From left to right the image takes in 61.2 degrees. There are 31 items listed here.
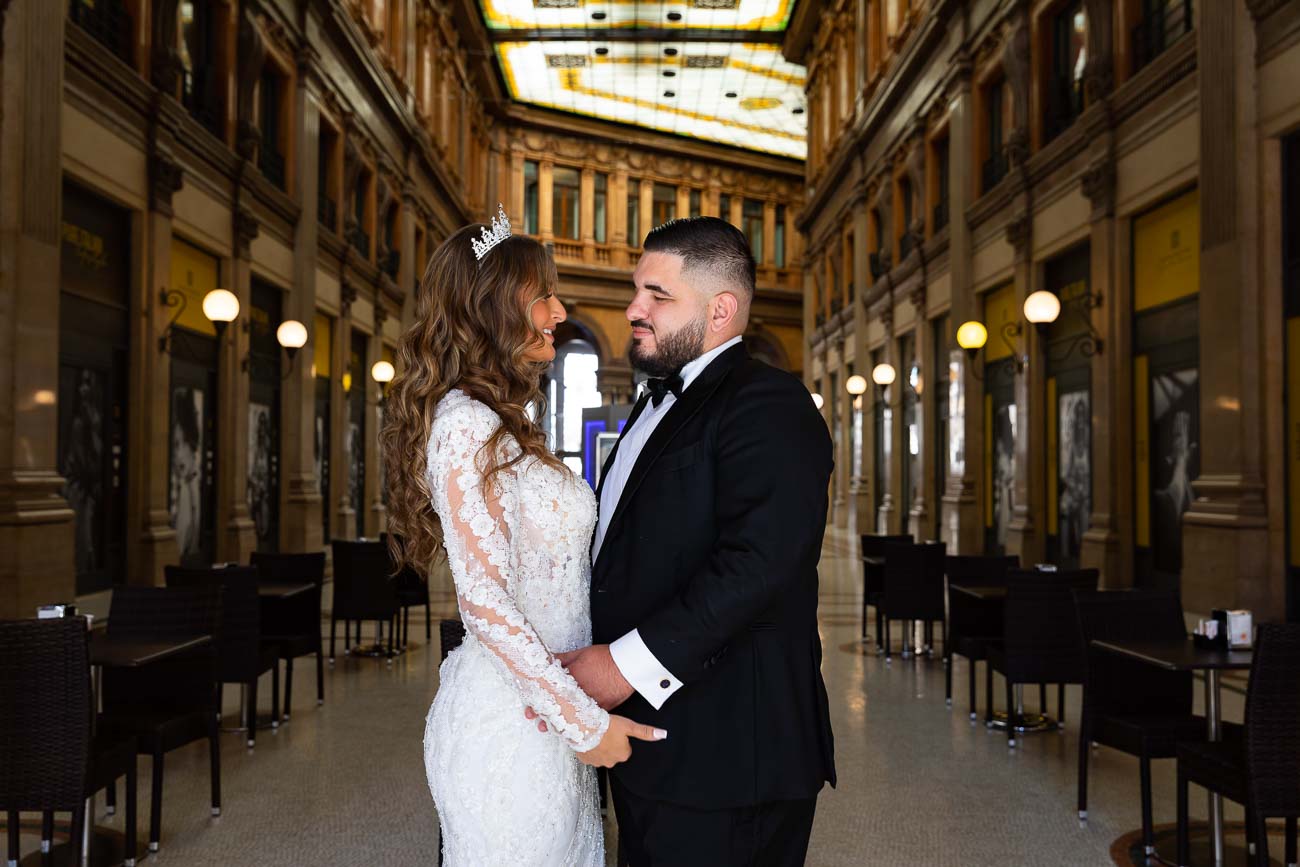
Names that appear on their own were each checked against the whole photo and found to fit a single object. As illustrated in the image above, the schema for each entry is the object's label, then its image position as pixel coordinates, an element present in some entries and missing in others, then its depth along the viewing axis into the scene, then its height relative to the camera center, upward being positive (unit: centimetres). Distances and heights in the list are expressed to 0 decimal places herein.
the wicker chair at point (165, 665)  443 -84
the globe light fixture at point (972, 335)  1080 +125
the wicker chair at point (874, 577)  828 -90
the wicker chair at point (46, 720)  333 -80
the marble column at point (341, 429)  1552 +44
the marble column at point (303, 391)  1339 +85
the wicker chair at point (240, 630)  521 -82
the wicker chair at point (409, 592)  801 -97
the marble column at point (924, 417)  1591 +68
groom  177 -26
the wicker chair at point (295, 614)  594 -91
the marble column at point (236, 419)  1134 +43
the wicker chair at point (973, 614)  593 -91
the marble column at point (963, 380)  1373 +104
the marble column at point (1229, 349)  715 +77
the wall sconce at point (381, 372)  1553 +125
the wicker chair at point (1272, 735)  325 -81
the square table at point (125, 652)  373 -69
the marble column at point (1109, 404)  973 +53
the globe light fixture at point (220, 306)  905 +127
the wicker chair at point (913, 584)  742 -83
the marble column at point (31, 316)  679 +92
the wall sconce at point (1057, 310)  898 +124
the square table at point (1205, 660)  372 -69
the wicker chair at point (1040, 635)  518 -82
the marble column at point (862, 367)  2011 +182
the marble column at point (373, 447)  1777 +22
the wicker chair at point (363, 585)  762 -87
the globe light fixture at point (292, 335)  1098 +125
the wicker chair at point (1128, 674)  427 -85
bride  190 -12
